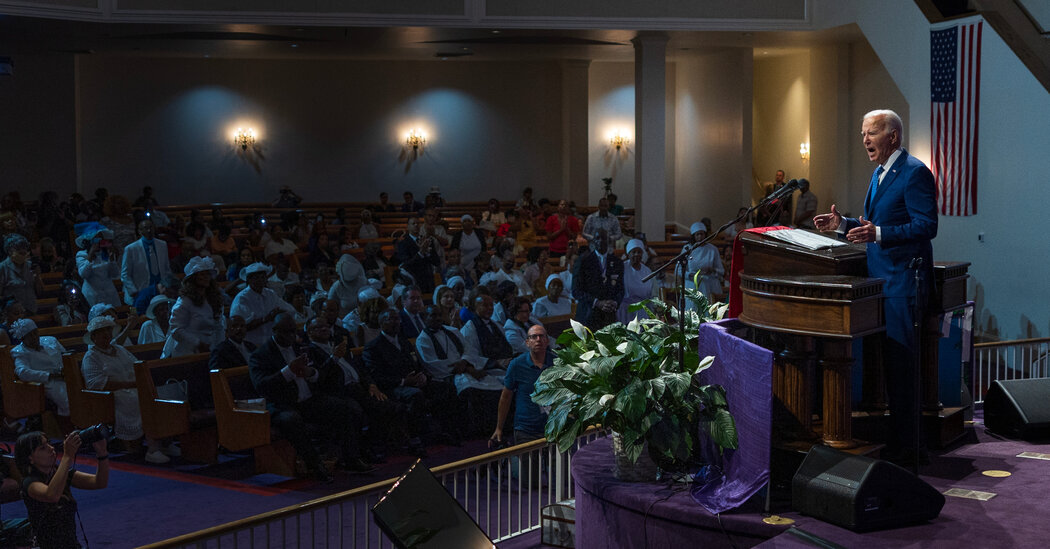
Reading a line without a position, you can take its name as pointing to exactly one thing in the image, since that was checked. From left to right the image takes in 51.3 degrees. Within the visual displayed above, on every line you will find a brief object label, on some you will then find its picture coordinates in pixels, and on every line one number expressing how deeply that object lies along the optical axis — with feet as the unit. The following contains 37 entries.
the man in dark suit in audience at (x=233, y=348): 25.41
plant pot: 14.12
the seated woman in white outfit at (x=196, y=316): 27.43
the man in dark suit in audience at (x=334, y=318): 26.43
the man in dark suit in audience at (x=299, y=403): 23.27
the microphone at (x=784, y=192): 13.24
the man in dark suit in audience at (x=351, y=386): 24.36
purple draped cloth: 12.25
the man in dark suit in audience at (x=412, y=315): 29.04
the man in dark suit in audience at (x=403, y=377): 25.84
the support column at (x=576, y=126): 63.57
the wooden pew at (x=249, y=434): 23.13
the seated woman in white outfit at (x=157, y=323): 29.07
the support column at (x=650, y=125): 48.49
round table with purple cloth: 12.37
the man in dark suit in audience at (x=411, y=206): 58.08
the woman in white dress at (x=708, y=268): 36.55
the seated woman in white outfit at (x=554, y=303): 33.76
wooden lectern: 12.72
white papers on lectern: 13.93
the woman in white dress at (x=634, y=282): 33.96
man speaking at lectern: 13.32
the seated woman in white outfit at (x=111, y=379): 25.07
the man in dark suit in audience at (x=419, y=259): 37.01
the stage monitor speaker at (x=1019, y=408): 15.57
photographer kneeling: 16.29
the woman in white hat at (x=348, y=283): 33.35
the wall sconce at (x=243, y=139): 62.39
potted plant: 13.57
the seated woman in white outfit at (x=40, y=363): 26.13
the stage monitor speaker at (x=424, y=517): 12.78
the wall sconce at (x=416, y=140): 64.75
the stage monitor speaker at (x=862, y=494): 11.65
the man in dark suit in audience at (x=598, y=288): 32.09
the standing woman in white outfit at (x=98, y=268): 32.83
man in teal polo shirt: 22.57
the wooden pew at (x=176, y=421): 24.02
